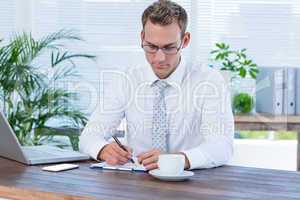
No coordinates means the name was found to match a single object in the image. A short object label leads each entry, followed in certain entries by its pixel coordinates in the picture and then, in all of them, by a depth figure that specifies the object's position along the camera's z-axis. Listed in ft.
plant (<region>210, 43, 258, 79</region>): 13.87
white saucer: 6.12
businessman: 7.66
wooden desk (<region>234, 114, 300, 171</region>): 13.06
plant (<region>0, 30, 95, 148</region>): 13.26
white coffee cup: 6.17
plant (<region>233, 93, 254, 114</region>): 13.55
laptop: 6.77
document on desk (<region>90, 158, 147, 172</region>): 6.76
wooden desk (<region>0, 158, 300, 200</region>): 5.57
